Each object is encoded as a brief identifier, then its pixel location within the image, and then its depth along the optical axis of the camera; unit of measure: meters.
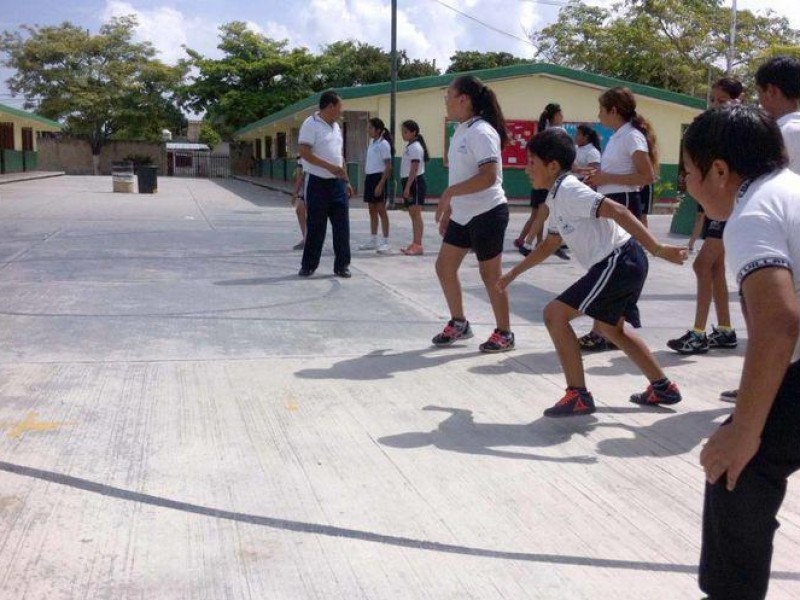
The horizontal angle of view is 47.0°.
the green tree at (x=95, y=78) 58.72
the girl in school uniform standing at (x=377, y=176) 12.16
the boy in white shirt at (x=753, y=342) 2.02
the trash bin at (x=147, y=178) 29.02
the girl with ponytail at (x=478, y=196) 6.07
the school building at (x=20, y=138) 42.53
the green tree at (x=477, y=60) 65.69
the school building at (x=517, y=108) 25.31
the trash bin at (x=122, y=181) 28.93
